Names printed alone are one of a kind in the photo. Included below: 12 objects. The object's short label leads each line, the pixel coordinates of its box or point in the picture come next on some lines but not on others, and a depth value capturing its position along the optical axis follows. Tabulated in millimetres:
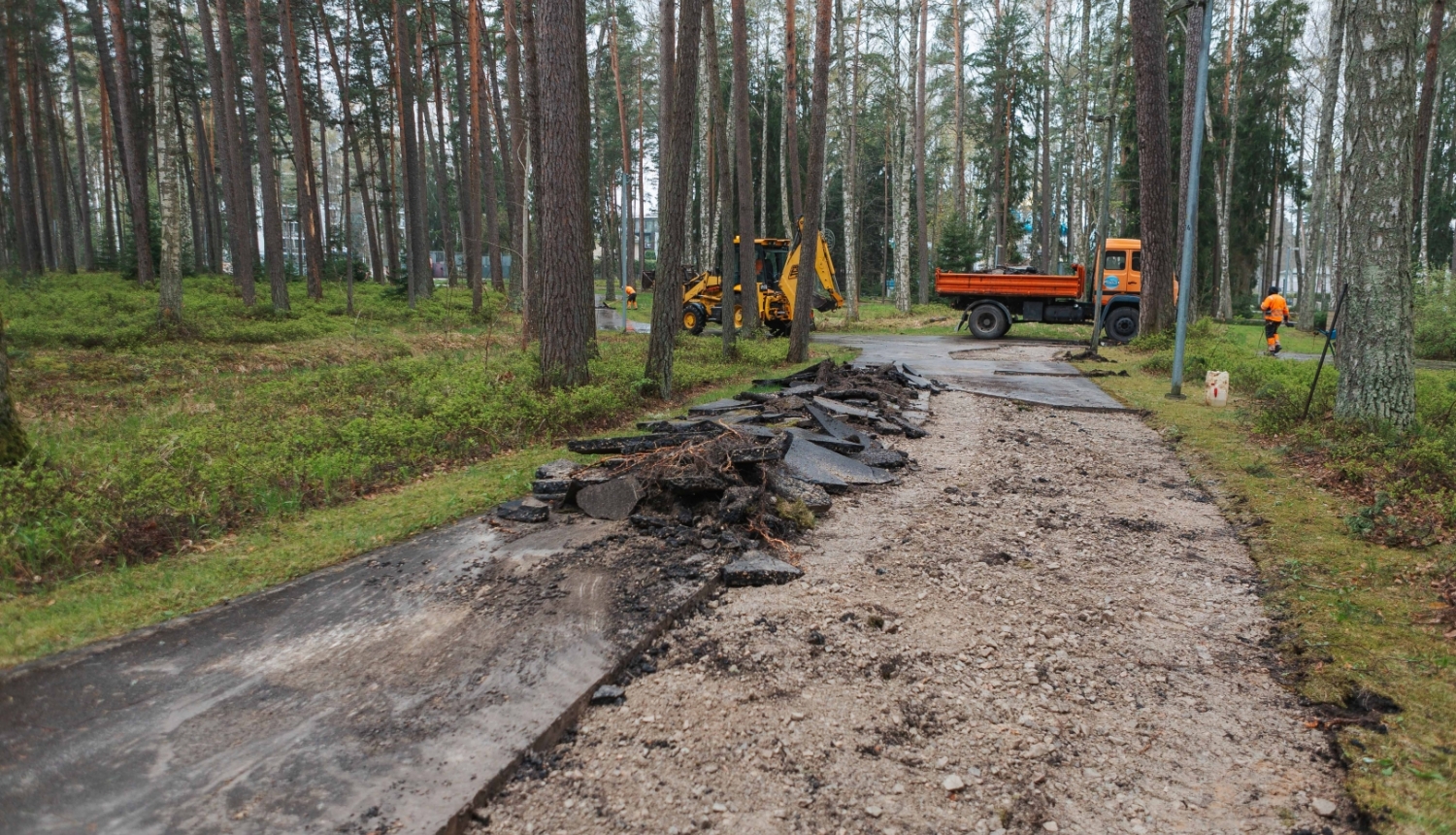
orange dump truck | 22469
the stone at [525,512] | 5805
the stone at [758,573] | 4770
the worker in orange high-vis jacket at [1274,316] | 19094
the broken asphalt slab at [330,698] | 2625
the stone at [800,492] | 6195
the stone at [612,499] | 5805
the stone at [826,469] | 6852
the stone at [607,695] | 3455
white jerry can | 11352
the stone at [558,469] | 6473
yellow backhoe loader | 22281
